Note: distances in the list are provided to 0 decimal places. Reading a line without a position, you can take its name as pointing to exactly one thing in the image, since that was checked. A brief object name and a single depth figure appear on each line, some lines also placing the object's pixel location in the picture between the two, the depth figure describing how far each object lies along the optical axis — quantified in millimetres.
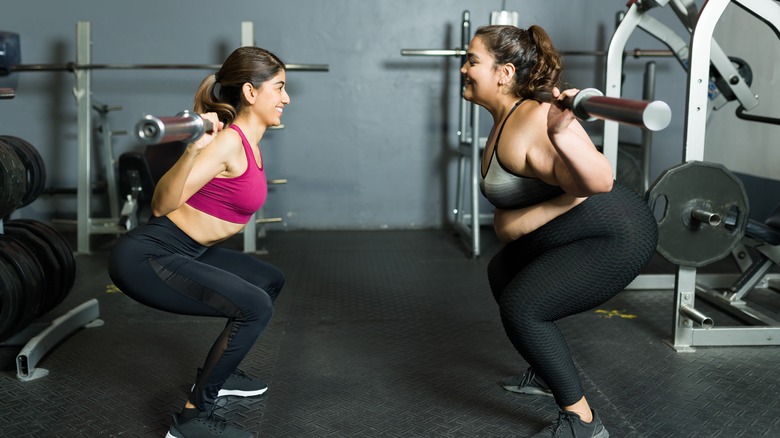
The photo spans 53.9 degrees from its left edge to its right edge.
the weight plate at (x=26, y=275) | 2508
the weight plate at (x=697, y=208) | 2674
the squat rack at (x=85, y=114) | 4230
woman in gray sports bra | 1917
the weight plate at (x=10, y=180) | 2496
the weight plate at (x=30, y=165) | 2842
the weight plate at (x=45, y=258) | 2691
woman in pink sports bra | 1894
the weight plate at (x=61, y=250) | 2803
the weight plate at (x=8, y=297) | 2410
